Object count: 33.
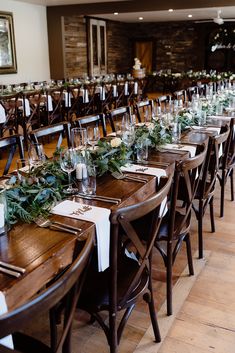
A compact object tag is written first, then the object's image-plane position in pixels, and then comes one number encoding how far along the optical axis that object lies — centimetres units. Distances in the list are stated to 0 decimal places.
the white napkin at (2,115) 502
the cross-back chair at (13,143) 254
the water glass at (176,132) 302
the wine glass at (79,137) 239
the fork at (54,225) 152
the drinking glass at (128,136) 258
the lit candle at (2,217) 151
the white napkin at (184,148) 273
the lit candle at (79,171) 206
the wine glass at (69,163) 197
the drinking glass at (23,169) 193
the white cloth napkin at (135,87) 871
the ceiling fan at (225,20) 1382
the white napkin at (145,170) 220
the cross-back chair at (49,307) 82
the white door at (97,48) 1221
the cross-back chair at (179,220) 187
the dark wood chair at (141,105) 443
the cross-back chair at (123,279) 136
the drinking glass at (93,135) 252
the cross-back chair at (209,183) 243
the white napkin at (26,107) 550
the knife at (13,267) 123
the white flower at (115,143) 232
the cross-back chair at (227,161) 319
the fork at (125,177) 209
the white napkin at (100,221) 160
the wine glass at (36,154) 213
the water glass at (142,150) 249
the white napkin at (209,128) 340
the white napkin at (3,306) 112
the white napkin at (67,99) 654
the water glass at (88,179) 194
